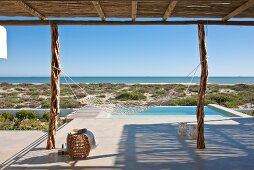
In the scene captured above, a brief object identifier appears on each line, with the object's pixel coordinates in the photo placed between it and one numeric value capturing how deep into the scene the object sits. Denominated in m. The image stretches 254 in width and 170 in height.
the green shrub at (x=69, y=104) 16.05
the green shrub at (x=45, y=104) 16.27
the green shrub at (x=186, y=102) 15.30
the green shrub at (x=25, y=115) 10.29
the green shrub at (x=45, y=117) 10.07
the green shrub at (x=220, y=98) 17.97
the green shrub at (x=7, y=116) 10.31
